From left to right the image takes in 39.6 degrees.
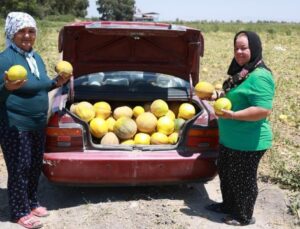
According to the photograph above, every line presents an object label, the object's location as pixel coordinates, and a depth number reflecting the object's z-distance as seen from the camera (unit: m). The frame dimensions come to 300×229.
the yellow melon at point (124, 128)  4.79
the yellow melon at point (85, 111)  4.74
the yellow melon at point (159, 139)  4.76
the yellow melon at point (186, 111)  4.98
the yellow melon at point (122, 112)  5.06
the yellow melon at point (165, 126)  4.88
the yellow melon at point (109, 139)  4.71
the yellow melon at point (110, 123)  4.94
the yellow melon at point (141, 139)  4.78
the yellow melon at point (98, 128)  4.76
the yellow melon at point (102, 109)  4.99
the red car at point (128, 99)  4.32
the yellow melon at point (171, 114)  5.09
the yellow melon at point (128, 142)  4.78
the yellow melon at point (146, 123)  4.90
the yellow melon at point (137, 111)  5.12
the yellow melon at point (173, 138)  4.82
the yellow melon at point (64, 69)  4.12
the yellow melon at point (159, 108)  4.97
